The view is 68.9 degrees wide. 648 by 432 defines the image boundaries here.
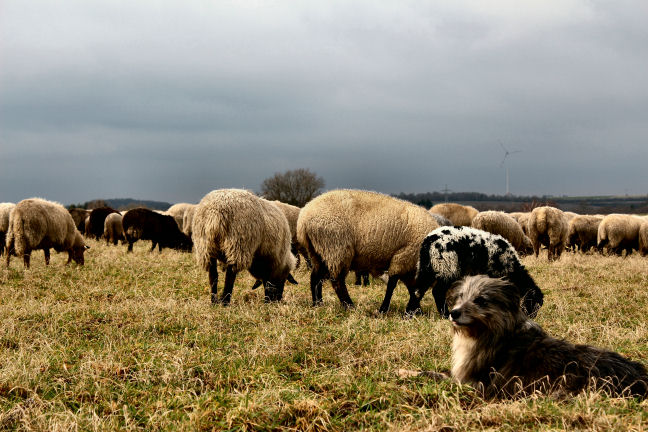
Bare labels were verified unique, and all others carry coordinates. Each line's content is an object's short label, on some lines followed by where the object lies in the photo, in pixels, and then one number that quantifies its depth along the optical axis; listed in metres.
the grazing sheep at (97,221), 25.61
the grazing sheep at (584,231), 25.66
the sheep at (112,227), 23.67
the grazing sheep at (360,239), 8.05
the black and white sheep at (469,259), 7.07
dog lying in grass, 3.52
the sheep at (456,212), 21.00
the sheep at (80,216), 28.47
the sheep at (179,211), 26.45
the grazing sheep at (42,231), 11.34
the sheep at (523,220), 25.05
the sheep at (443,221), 12.67
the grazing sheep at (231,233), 7.35
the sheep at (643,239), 22.20
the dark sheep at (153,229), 19.58
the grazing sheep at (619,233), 22.42
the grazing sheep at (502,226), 16.89
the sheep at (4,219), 13.70
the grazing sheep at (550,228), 18.00
